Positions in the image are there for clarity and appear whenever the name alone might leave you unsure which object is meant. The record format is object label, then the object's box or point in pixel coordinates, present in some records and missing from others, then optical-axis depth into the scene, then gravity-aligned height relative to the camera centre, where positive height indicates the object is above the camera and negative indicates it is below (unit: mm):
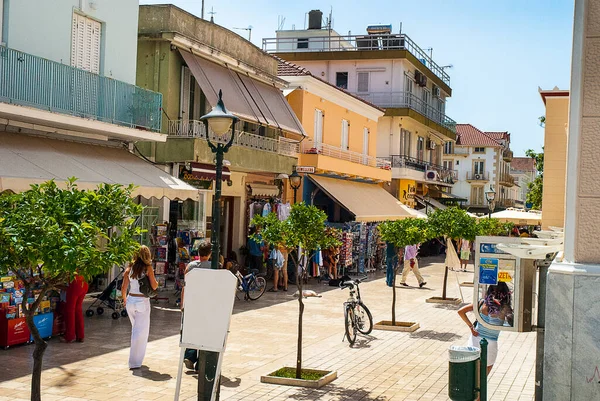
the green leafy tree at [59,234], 6684 -342
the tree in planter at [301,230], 11828 -404
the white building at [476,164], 77688 +4654
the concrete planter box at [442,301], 20578 -2421
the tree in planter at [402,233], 17281 -560
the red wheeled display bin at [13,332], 11977 -2150
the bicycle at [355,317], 13672 -2002
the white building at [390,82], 40875 +6719
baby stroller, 15345 -2074
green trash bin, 7277 -1533
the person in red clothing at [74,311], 12797 -1911
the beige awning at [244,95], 20766 +3166
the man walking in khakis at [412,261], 24188 -1644
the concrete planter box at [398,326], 15539 -2384
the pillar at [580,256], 7359 -410
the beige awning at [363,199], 28953 +300
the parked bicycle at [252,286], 19188 -2066
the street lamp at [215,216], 8805 -177
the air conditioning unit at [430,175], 44384 +1934
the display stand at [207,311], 8031 -1144
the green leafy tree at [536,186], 39188 +1471
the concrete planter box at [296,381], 10469 -2399
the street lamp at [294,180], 24562 +761
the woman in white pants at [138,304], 11055 -1535
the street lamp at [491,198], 34750 +584
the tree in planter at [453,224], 19734 -356
